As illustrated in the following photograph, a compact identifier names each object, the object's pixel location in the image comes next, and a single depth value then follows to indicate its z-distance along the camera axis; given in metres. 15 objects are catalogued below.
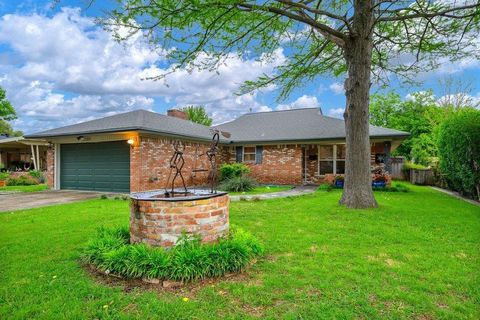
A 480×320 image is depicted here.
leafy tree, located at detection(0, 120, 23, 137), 36.56
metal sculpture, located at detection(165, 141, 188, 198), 4.09
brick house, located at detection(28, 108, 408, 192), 11.58
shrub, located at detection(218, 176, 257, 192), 12.56
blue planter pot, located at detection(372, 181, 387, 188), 12.74
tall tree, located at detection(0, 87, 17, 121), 28.61
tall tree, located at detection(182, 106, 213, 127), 37.84
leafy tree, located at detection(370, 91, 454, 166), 22.70
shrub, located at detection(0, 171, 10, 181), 16.38
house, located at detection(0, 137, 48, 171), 22.23
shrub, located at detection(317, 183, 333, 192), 12.45
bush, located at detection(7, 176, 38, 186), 16.49
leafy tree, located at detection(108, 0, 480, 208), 6.22
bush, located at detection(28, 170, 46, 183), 17.14
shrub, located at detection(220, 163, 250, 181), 13.84
